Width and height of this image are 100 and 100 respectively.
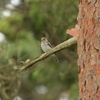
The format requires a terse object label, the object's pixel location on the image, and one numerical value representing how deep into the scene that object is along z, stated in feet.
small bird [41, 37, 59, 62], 39.29
